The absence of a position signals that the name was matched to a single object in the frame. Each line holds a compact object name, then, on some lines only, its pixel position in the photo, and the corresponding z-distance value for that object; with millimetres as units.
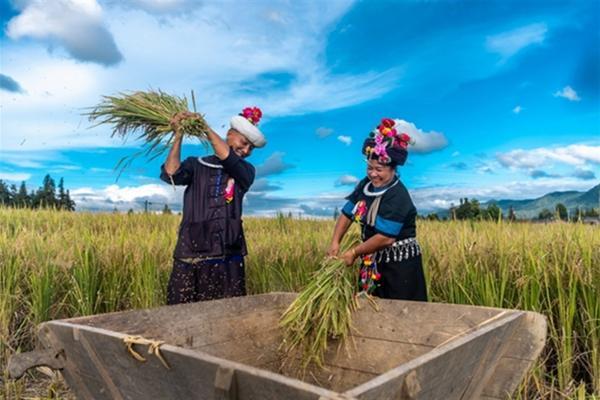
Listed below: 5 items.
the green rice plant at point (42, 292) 3848
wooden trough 1631
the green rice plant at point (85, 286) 3912
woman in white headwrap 3297
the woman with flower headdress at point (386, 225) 3000
